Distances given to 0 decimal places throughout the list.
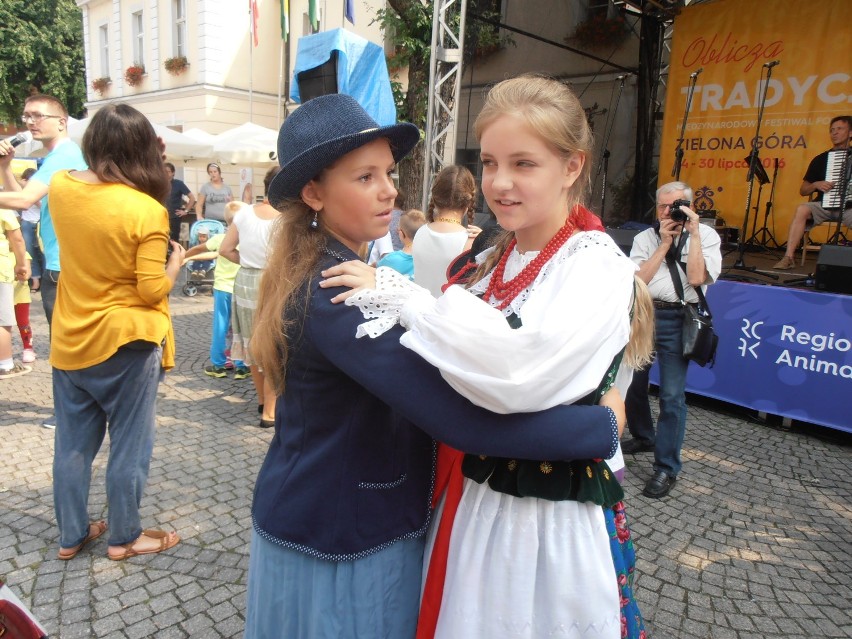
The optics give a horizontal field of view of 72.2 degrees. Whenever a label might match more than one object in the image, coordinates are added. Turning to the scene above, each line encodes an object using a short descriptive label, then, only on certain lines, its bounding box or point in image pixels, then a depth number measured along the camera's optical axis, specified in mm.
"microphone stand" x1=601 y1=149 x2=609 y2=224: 10755
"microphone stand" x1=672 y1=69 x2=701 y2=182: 8641
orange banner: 8008
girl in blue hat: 1160
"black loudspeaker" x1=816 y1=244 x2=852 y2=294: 4428
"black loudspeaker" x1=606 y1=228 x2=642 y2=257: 6172
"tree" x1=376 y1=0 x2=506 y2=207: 7391
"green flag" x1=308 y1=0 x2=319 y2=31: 8870
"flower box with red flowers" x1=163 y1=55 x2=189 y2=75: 17094
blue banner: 4348
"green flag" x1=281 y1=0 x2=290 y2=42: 12184
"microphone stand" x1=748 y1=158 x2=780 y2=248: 8758
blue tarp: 5031
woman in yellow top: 2375
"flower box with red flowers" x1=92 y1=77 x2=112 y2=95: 20562
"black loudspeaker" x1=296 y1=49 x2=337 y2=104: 5109
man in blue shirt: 3145
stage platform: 6045
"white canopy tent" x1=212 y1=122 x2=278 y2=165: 10172
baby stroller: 9297
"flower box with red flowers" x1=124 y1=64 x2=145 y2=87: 18891
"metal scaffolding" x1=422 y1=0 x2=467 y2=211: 5961
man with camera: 3545
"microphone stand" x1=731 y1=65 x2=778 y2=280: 7232
